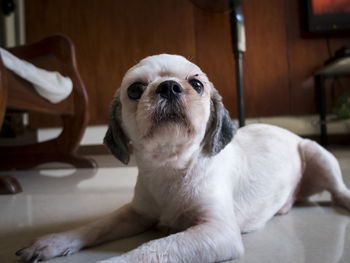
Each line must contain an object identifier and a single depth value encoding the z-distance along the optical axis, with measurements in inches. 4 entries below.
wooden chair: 27.4
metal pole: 36.5
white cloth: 21.6
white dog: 8.4
